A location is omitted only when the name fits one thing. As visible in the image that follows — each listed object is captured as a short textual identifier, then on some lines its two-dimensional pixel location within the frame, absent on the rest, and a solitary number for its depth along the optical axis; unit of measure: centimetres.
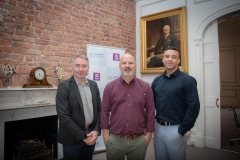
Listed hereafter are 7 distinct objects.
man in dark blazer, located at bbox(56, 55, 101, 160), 172
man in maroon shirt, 175
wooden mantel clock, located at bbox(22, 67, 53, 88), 263
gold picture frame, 389
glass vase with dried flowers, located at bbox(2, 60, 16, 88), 241
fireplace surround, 237
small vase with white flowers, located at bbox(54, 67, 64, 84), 303
